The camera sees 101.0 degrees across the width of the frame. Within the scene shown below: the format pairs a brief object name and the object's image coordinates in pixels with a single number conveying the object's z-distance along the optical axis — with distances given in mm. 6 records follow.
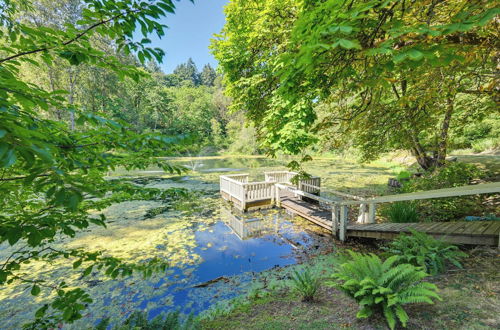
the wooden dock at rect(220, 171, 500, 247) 3180
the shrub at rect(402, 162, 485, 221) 5234
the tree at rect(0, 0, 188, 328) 838
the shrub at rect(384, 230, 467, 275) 2904
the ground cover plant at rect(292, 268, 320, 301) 2783
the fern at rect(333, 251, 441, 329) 1975
